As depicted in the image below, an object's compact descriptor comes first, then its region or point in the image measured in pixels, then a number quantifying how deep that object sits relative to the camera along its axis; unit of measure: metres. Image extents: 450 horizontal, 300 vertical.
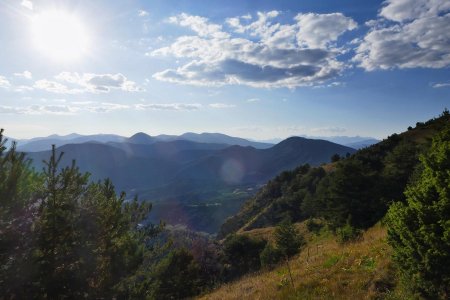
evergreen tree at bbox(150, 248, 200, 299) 35.28
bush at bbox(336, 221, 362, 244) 25.30
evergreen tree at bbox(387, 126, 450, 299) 8.50
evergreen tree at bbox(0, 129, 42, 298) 10.37
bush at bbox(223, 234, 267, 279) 52.09
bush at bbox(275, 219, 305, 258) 40.77
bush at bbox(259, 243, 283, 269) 41.23
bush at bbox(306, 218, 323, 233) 57.88
